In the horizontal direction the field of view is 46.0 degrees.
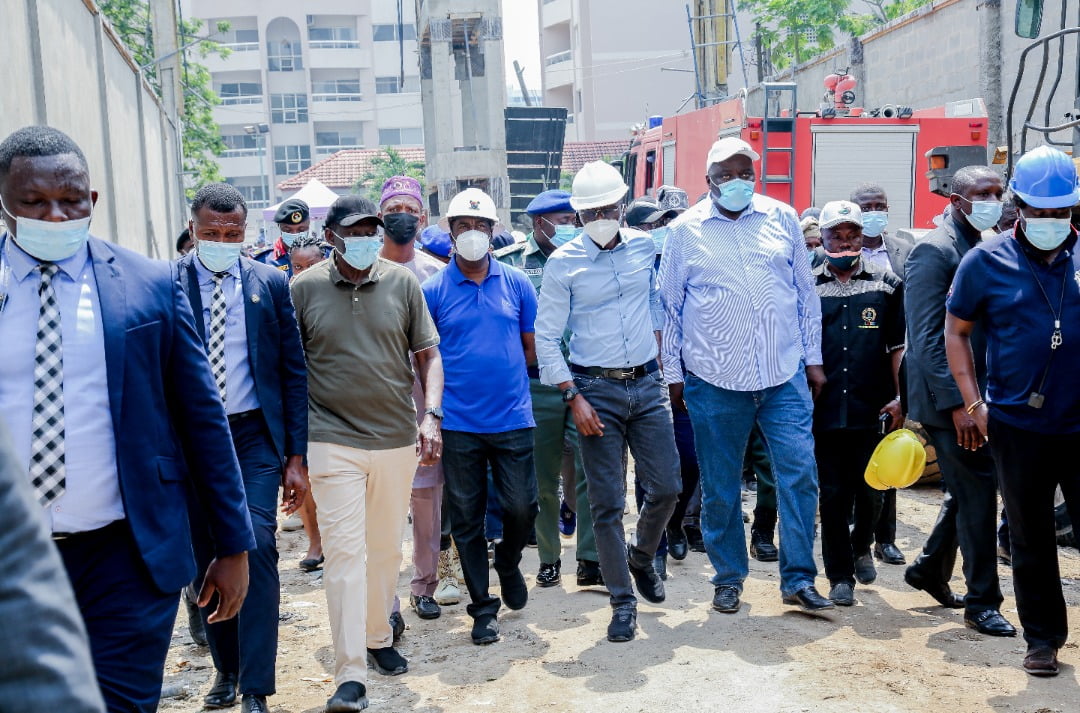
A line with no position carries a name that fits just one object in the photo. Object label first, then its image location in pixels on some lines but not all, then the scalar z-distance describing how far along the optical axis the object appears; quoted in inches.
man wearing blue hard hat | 210.2
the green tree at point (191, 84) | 1396.4
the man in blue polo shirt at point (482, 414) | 257.0
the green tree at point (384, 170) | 2329.0
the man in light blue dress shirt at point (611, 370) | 252.1
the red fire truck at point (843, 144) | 547.2
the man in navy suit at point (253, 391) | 205.0
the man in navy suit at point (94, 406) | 125.0
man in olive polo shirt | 220.7
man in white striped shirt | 255.9
